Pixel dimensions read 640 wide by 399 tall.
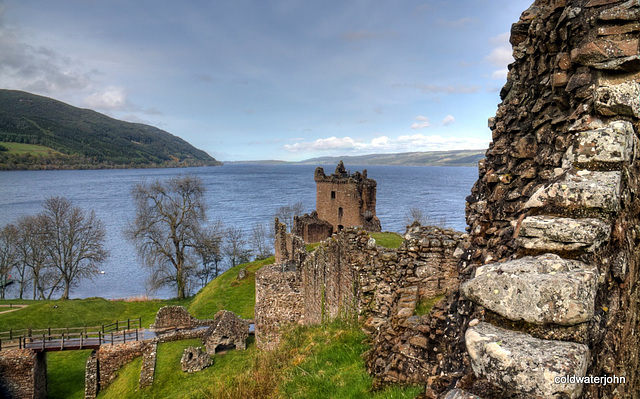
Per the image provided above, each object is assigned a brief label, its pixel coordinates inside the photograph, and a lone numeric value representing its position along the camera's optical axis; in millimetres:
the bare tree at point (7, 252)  48500
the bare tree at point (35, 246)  46500
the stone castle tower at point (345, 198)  41844
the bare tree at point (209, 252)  46406
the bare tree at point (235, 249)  63969
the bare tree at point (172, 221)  42750
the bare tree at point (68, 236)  45812
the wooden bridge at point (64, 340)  23781
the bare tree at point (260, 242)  65631
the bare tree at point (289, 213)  74875
